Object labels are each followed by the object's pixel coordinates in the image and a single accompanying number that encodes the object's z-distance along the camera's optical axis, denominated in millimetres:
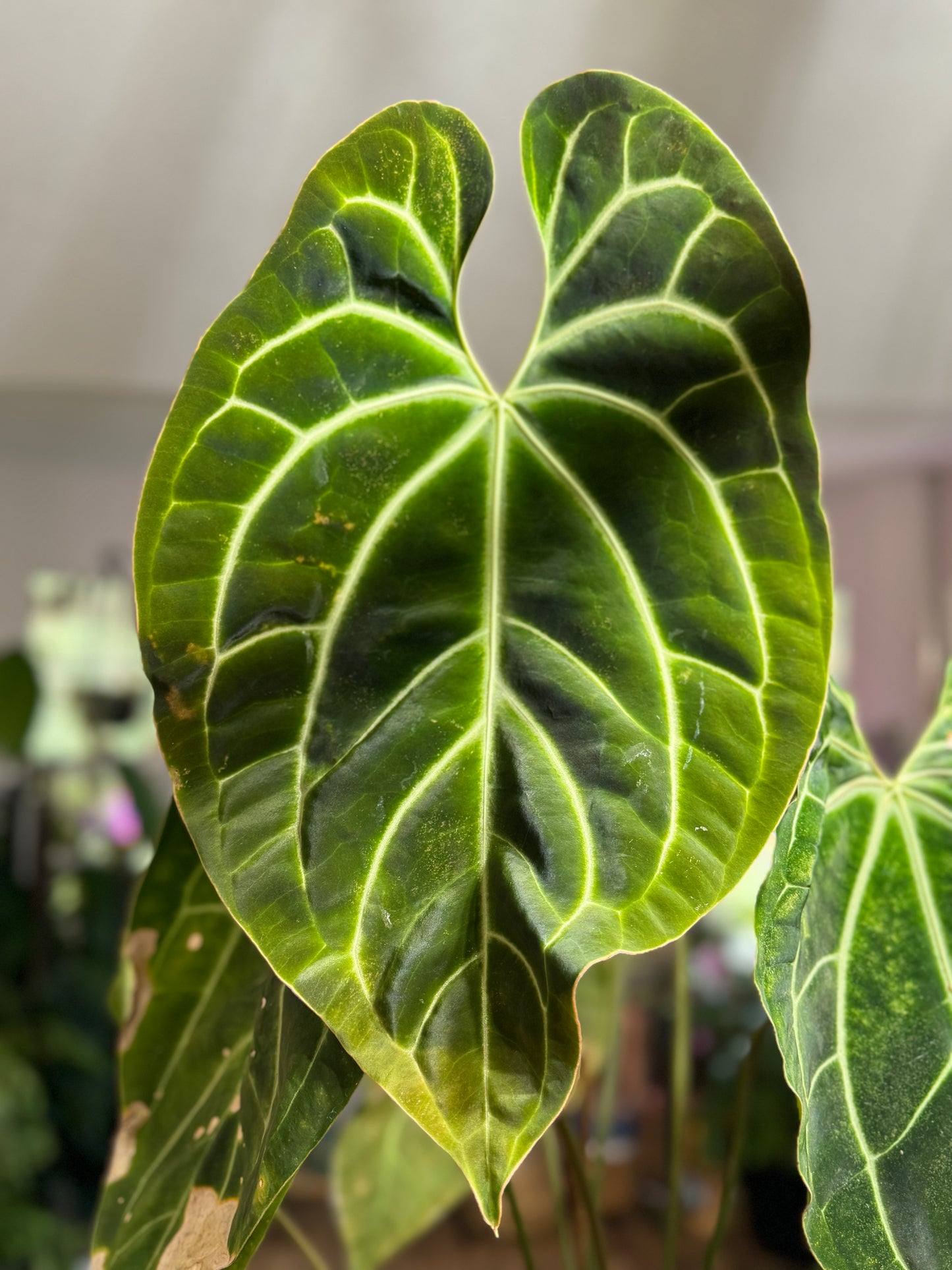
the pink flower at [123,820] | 2248
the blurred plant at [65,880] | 1722
